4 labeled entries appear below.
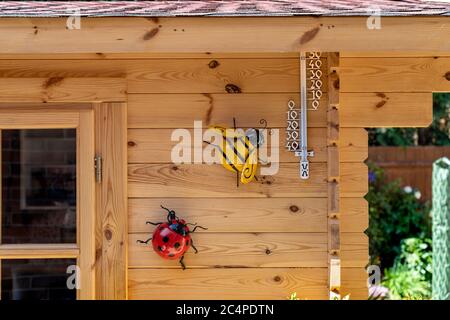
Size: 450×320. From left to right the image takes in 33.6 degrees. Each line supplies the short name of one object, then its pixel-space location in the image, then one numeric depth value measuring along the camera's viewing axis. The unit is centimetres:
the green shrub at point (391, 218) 830
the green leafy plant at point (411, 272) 739
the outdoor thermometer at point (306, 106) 400
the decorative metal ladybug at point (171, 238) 387
